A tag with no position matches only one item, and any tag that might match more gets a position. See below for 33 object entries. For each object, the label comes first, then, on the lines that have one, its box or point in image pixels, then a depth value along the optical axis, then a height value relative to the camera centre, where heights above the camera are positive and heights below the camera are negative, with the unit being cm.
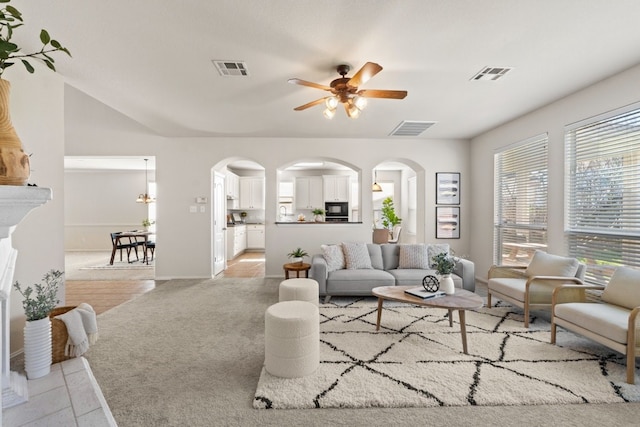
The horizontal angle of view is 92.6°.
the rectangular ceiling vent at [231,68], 294 +142
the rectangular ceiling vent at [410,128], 494 +141
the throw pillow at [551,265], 348 -65
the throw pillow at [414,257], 471 -72
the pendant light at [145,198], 858 +36
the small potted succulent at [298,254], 490 -69
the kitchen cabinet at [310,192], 960 +59
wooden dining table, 725 -61
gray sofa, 423 -94
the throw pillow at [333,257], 450 -69
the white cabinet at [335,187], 948 +74
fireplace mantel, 112 -23
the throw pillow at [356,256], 463 -69
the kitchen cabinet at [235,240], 797 -80
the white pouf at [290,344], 230 -101
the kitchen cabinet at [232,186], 828 +72
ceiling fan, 288 +112
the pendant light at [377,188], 773 +60
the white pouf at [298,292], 332 -88
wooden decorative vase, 121 +23
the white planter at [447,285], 325 -79
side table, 465 -86
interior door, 600 -26
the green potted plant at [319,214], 853 -9
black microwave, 950 +6
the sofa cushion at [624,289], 269 -71
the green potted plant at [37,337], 233 -97
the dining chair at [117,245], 721 -81
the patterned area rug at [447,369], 210 -127
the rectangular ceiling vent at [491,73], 310 +144
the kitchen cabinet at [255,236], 938 -77
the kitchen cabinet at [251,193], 942 +55
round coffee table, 277 -88
